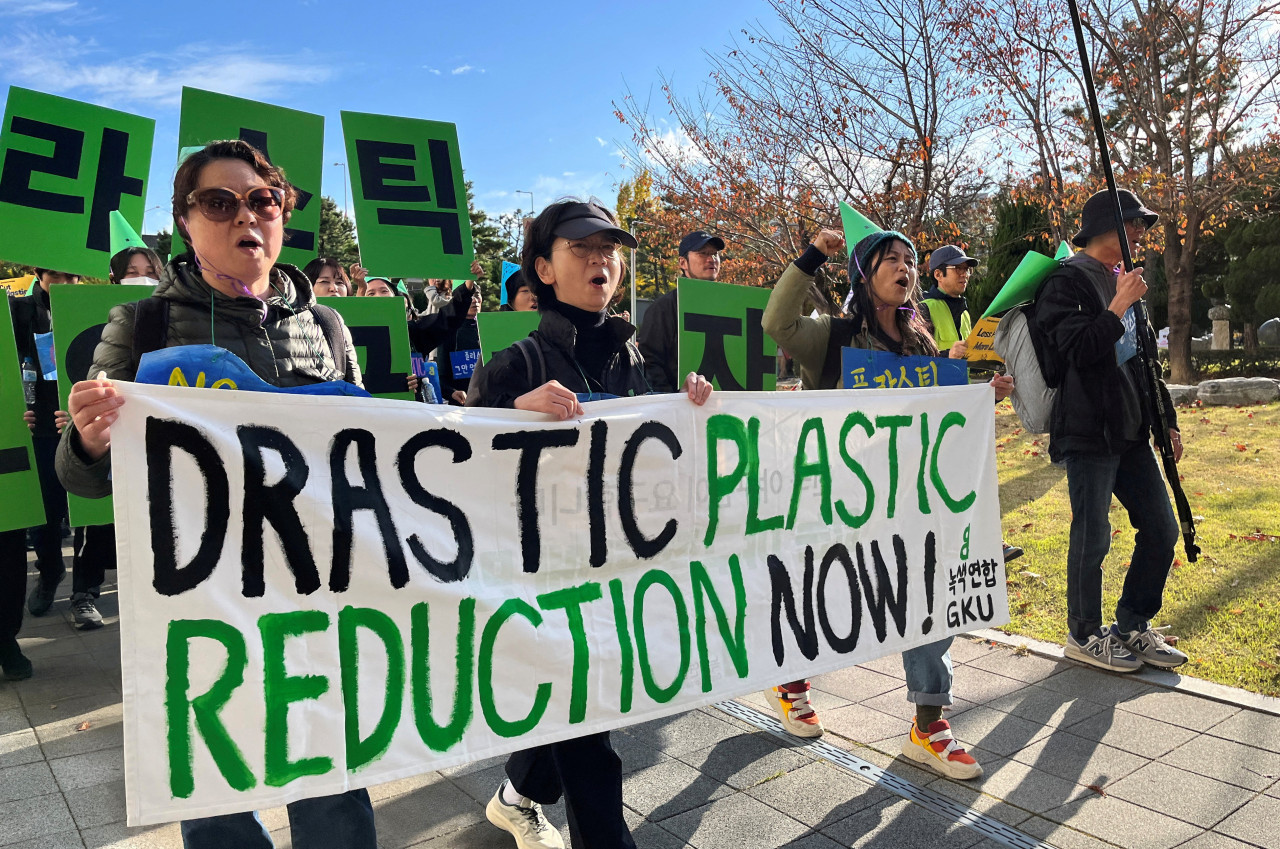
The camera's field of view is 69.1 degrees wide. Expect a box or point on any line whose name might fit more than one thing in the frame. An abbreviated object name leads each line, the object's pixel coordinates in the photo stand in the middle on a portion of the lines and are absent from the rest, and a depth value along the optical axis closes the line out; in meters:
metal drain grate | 2.88
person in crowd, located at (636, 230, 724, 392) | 4.37
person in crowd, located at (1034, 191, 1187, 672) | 4.03
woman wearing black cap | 2.35
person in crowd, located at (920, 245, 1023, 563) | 6.48
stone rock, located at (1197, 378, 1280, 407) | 13.10
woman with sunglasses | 2.03
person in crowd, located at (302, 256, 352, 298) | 6.06
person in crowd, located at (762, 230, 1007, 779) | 3.35
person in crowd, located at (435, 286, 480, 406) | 7.15
